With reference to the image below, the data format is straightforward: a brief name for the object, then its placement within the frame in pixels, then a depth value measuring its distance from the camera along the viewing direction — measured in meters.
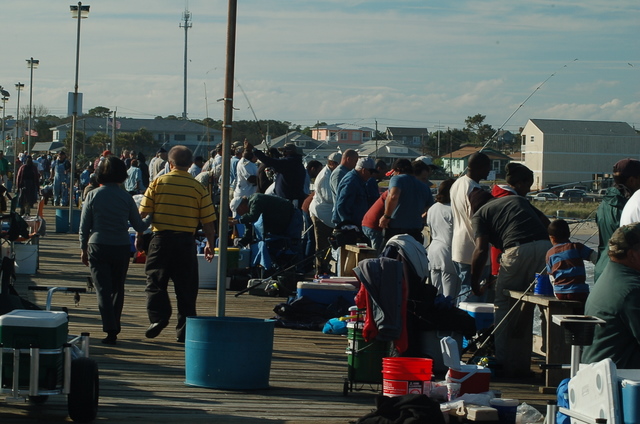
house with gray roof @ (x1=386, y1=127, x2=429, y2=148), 132.74
